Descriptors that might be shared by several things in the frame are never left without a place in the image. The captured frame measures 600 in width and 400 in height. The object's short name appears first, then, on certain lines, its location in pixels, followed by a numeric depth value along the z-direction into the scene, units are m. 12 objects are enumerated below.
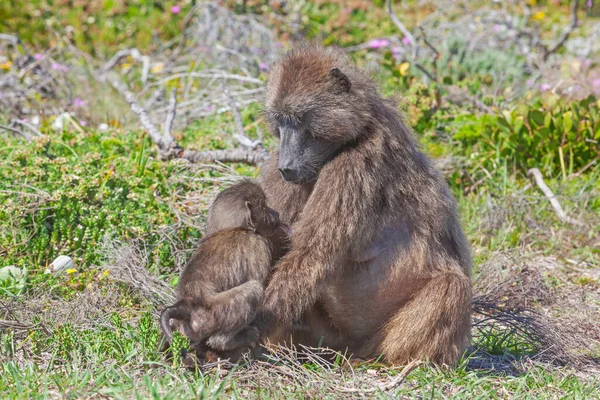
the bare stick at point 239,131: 12.14
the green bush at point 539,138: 13.36
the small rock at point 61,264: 9.79
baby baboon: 6.75
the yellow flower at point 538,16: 21.23
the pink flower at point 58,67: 16.97
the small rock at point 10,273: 9.33
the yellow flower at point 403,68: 16.00
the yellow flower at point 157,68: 17.77
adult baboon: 7.44
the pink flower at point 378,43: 19.69
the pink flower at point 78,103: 16.25
